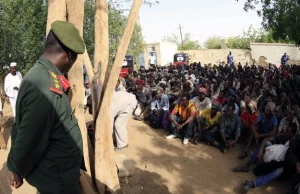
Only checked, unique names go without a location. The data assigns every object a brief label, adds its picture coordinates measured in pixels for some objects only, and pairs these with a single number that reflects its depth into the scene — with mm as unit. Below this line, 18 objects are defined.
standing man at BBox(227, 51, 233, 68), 14102
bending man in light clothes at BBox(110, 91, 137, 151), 3880
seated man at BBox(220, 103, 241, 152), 4193
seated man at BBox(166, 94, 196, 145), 4440
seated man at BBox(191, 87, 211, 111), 4965
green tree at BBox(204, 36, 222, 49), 28507
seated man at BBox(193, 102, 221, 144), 4389
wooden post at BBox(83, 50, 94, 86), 2395
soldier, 1129
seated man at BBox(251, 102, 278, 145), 3977
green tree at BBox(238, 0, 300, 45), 7562
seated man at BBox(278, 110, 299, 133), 3810
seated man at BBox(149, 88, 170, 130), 4987
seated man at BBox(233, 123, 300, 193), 3144
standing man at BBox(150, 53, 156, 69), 17361
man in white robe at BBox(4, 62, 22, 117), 4622
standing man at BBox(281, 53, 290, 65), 12309
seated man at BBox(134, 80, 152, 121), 5813
